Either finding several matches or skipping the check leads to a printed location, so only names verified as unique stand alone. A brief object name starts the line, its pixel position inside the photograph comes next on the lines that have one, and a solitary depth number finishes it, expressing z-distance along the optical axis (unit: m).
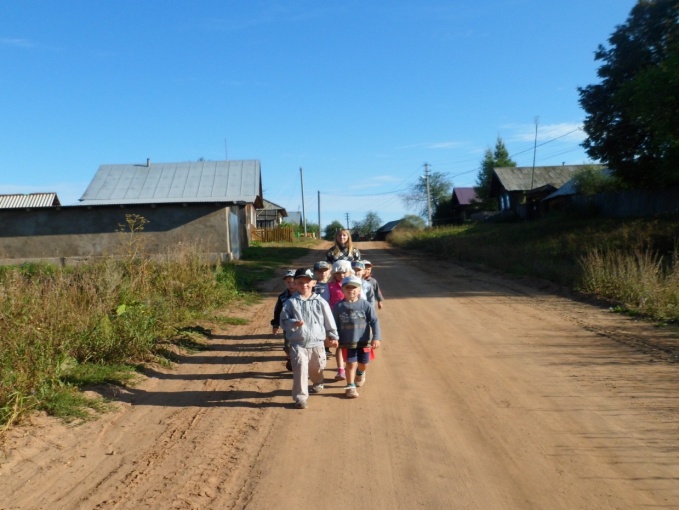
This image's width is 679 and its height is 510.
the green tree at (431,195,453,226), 68.56
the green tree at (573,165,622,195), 38.03
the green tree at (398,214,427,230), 60.02
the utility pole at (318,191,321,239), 76.95
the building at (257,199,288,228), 60.25
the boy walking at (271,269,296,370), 7.28
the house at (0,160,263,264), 23.45
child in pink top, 7.16
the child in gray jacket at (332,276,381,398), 6.58
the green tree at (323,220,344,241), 91.26
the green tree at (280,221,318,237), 56.64
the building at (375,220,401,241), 88.94
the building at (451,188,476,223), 64.00
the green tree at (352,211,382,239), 103.75
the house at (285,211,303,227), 88.29
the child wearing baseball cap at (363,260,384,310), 7.98
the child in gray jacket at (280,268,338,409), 6.22
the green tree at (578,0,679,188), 20.89
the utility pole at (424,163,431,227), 60.87
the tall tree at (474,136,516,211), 61.16
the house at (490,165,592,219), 50.34
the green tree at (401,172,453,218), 86.50
